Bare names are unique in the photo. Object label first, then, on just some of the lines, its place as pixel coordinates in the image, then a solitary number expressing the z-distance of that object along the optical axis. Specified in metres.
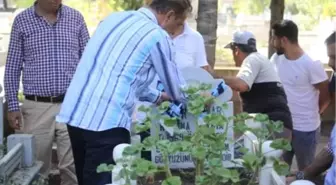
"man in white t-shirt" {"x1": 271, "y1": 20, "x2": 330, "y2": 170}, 7.63
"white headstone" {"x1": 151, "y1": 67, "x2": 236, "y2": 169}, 4.57
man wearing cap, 7.12
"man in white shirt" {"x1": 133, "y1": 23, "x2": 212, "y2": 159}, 6.88
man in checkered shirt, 6.89
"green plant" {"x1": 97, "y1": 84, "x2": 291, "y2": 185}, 3.32
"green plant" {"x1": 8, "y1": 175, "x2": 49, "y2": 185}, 6.06
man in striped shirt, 4.80
